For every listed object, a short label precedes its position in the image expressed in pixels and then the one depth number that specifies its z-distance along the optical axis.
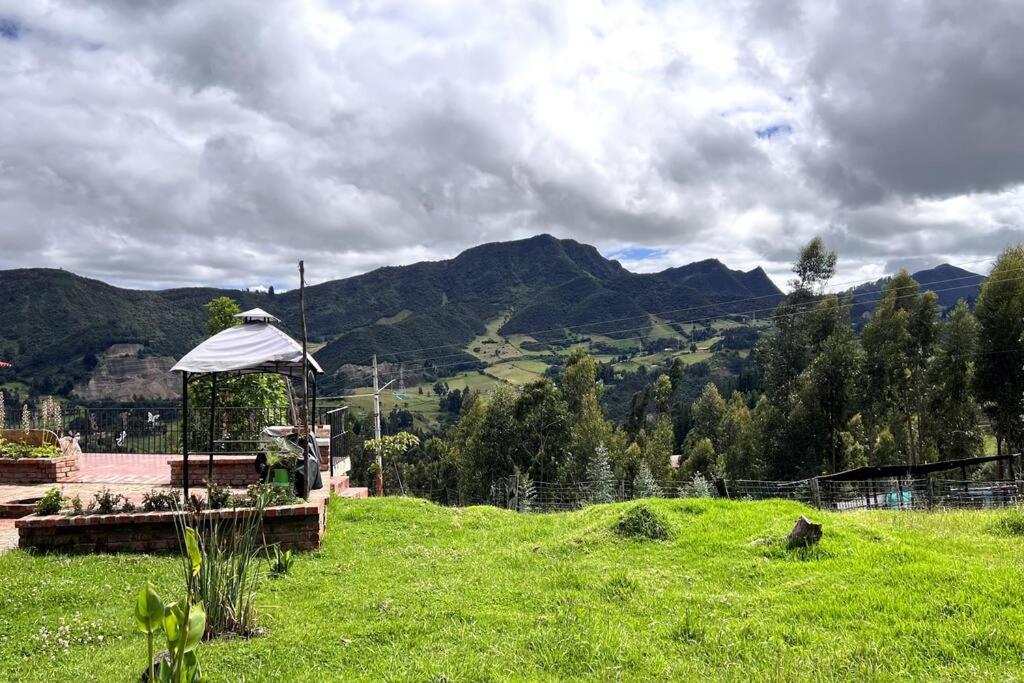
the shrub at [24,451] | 11.09
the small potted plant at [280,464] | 8.90
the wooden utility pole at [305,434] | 8.17
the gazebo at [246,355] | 8.45
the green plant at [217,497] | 7.62
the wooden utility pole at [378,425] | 17.24
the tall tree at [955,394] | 28.73
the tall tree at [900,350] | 31.23
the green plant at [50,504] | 7.38
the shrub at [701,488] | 25.35
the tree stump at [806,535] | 7.03
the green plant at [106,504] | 7.43
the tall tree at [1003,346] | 26.31
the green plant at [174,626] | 2.80
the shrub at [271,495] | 7.77
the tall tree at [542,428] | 43.50
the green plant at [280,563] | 6.77
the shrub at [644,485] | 33.34
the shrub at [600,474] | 35.41
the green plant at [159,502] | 7.57
